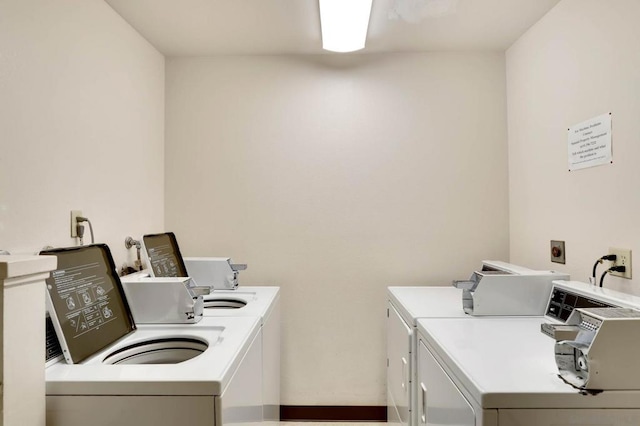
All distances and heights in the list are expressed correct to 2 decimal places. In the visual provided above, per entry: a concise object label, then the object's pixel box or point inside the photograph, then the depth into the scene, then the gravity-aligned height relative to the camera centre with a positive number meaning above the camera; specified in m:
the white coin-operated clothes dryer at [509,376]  0.99 -0.43
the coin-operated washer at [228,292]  1.94 -0.42
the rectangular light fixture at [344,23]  1.93 +1.04
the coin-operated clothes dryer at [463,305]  1.75 -0.42
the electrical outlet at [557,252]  2.06 -0.18
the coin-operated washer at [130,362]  1.09 -0.44
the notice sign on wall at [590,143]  1.73 +0.34
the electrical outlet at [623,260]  1.60 -0.18
